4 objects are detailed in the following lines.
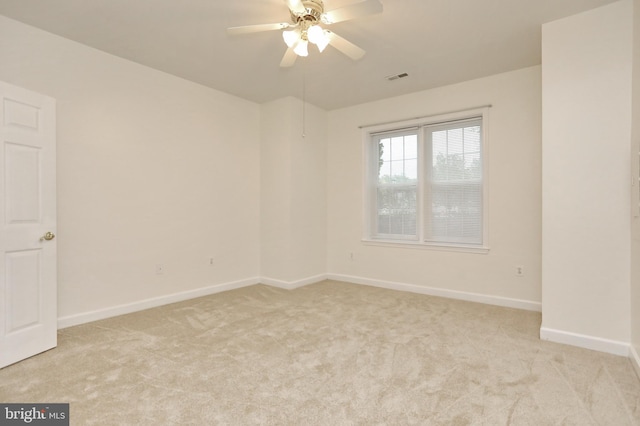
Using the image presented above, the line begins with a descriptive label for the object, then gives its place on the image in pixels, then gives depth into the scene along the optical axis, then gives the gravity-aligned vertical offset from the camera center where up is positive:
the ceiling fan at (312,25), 2.17 +1.36
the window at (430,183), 4.08 +0.41
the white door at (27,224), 2.34 -0.09
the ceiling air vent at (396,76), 3.84 +1.65
